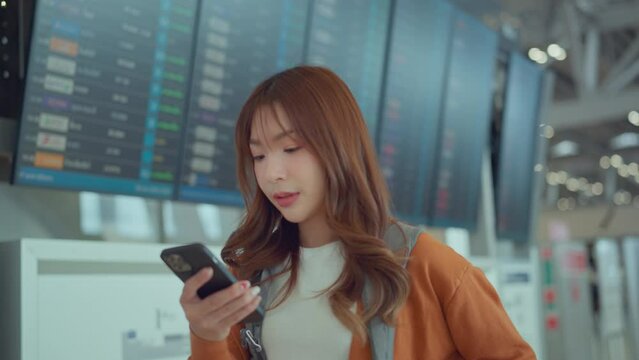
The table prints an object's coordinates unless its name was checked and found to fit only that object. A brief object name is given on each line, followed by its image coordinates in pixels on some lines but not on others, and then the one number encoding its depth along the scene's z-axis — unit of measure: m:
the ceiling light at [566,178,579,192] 27.19
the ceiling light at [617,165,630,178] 22.41
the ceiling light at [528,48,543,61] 8.57
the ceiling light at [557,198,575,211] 30.18
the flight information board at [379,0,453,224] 3.76
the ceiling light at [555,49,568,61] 9.63
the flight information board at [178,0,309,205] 2.69
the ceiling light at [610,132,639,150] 19.23
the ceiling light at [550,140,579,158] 21.23
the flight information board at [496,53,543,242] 4.98
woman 1.44
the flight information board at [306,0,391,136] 3.26
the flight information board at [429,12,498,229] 4.24
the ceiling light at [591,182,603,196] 28.95
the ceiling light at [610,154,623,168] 21.00
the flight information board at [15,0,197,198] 2.21
